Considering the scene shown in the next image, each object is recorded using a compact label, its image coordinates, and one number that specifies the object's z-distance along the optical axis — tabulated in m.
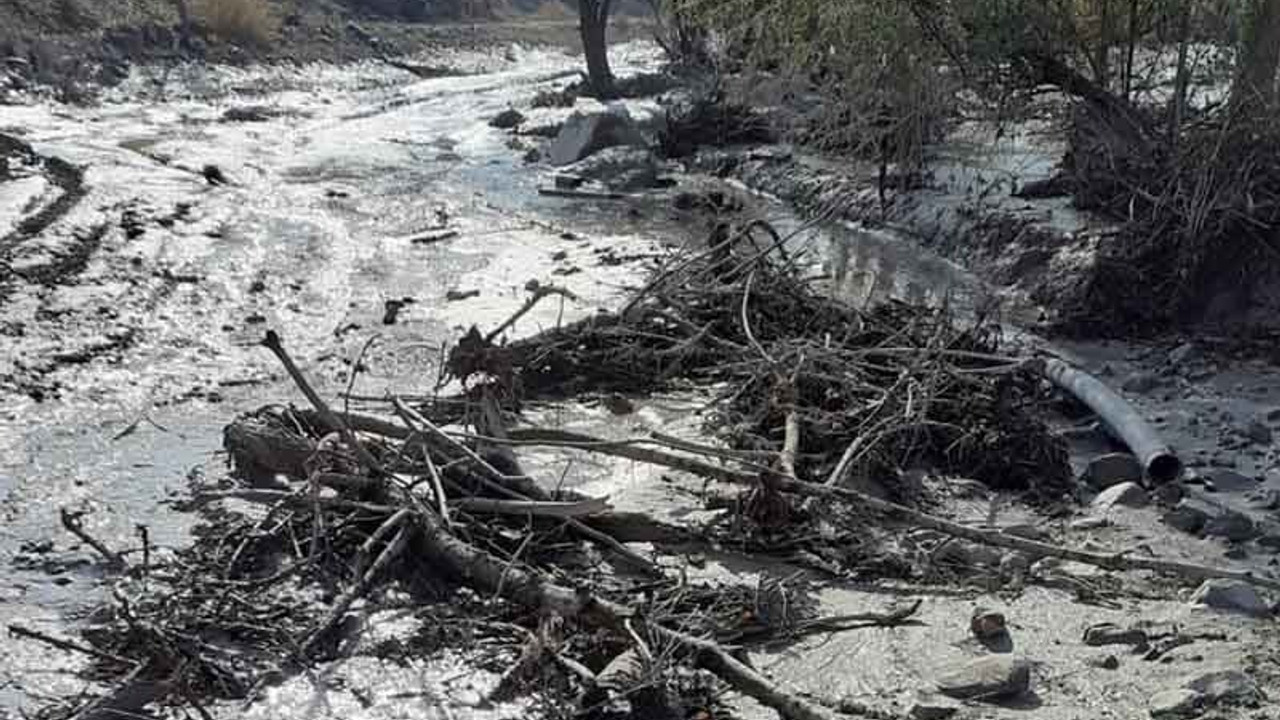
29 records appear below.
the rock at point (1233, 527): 6.41
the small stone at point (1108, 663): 5.02
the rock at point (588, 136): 19.31
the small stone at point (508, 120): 23.73
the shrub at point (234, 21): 31.83
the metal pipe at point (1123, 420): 7.12
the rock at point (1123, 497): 6.83
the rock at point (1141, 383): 8.85
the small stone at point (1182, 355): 9.24
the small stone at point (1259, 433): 7.68
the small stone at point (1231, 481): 7.07
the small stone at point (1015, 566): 5.84
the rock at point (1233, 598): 5.41
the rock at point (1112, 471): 7.20
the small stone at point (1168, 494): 6.81
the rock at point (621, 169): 17.77
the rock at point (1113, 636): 5.20
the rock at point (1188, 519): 6.53
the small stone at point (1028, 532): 6.36
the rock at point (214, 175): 16.43
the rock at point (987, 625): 5.27
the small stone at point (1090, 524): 6.60
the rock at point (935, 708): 4.75
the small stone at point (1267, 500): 6.80
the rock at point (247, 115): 23.67
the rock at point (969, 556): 5.97
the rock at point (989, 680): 4.85
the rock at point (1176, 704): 4.67
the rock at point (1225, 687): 4.73
